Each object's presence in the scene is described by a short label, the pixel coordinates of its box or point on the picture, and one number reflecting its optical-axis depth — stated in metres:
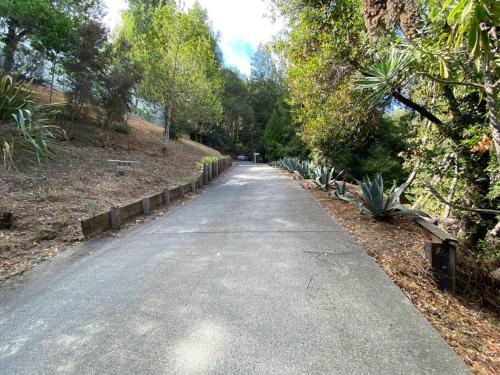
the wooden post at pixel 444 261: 3.07
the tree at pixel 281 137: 24.44
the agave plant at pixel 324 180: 8.89
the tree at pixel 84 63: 9.48
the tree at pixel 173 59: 12.95
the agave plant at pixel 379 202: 5.01
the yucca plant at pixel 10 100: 4.86
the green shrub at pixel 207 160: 13.40
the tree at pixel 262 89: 39.69
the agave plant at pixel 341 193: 6.39
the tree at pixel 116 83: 10.41
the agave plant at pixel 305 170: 11.54
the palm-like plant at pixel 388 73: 3.05
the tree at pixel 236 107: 37.44
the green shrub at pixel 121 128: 12.74
